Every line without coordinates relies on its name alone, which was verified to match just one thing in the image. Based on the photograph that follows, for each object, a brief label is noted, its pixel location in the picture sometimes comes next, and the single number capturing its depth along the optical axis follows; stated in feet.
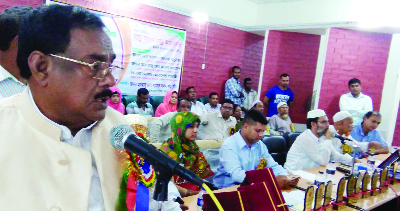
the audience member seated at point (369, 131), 13.37
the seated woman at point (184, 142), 8.90
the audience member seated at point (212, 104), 19.72
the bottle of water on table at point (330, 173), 8.74
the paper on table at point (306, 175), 8.24
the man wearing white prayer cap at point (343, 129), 11.87
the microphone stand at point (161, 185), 2.57
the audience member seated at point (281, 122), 17.43
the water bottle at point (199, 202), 5.71
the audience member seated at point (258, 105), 17.72
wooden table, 6.05
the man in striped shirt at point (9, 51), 4.28
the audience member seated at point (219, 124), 15.64
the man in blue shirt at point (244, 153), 8.32
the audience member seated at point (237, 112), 17.26
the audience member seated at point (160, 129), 12.55
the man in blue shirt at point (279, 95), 21.03
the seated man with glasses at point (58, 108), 2.53
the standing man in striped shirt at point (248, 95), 22.35
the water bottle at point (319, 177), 7.82
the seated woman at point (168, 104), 16.67
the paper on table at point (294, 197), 6.50
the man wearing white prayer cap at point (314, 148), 10.19
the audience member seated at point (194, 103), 18.78
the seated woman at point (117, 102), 14.48
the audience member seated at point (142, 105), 16.03
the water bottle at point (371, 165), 9.04
